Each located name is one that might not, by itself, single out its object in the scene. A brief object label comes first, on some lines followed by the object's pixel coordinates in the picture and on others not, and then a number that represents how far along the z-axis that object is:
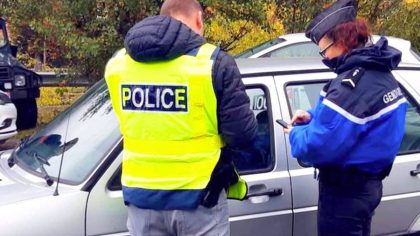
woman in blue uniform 2.85
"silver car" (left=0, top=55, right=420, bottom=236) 3.12
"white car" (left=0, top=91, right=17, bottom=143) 8.64
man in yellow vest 2.74
